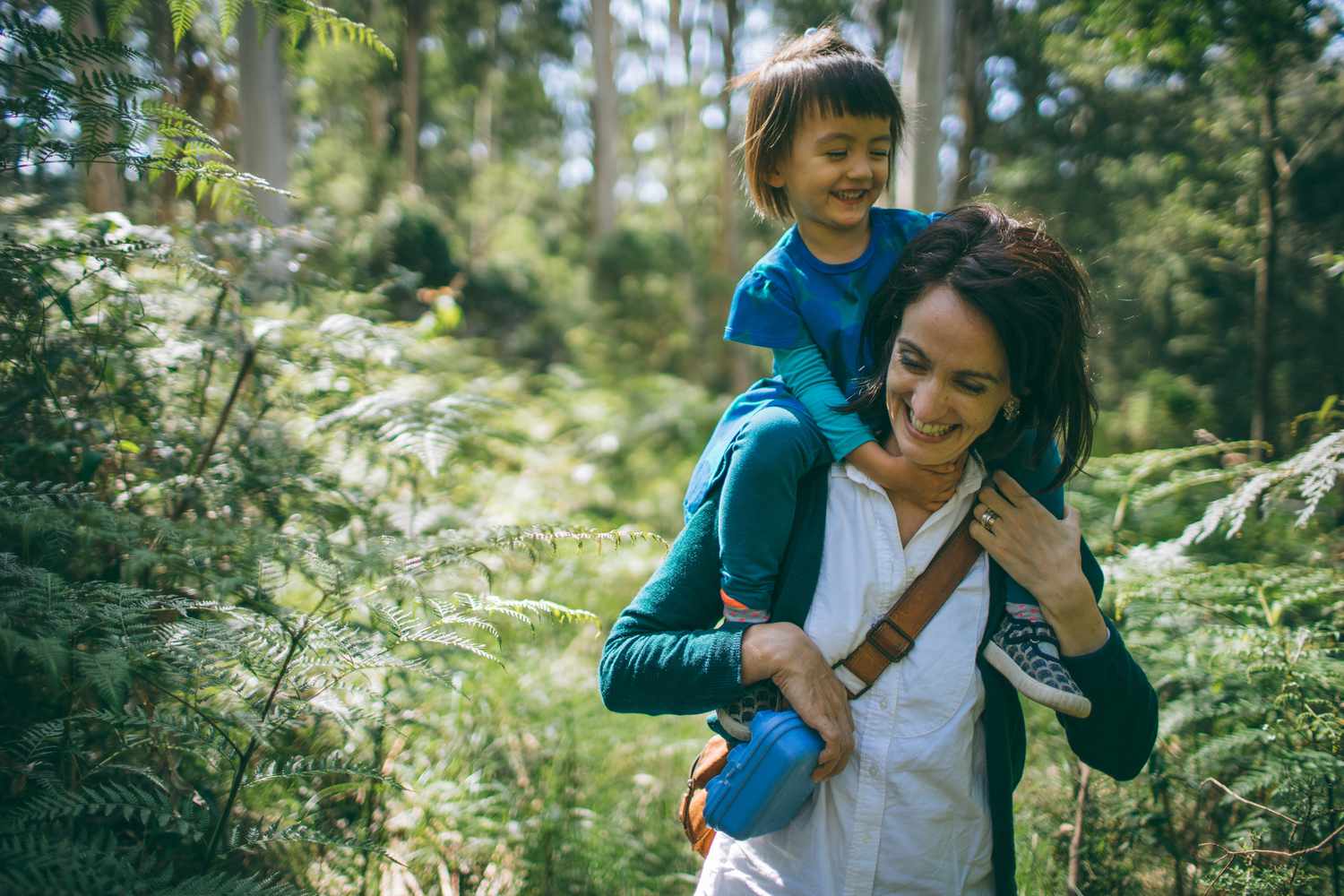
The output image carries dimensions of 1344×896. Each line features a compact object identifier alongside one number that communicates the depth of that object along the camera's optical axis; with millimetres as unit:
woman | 1397
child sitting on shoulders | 1492
